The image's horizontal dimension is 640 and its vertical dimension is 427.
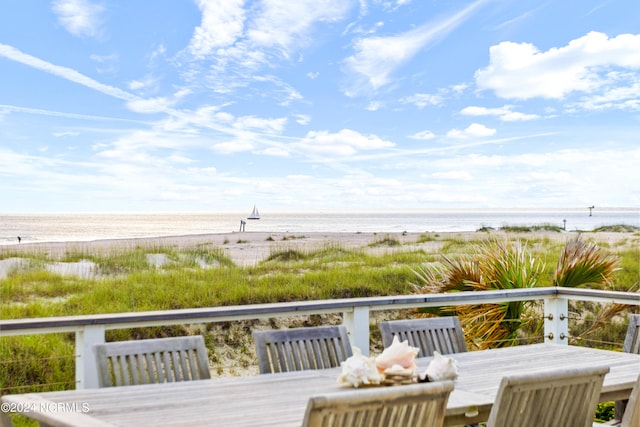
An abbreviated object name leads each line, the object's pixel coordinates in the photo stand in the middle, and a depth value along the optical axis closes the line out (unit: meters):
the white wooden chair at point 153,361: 2.49
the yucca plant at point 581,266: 6.12
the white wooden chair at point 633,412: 2.04
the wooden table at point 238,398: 1.88
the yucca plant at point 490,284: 5.76
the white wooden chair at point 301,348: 2.79
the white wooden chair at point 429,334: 3.12
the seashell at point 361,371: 2.15
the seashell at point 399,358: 2.21
